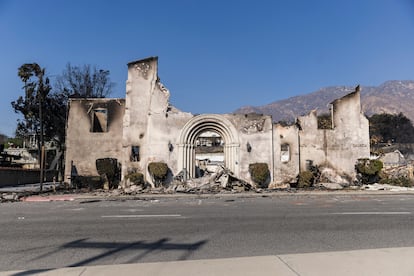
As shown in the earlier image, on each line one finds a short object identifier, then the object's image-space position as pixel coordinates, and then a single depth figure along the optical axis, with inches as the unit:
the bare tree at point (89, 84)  1798.7
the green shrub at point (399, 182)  982.4
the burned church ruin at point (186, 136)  940.6
